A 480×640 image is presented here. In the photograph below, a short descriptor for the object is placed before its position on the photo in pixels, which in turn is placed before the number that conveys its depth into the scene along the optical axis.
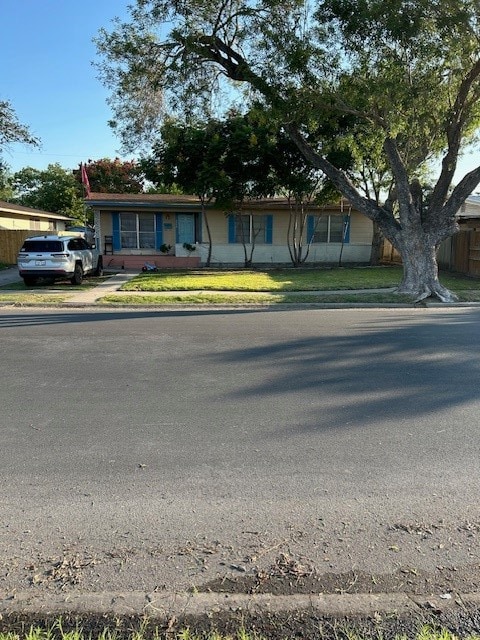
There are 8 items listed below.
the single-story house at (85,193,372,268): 24.62
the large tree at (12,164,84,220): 53.62
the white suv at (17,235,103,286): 15.95
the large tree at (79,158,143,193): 51.88
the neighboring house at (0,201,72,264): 27.48
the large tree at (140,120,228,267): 20.45
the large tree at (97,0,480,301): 11.73
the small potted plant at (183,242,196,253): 24.67
